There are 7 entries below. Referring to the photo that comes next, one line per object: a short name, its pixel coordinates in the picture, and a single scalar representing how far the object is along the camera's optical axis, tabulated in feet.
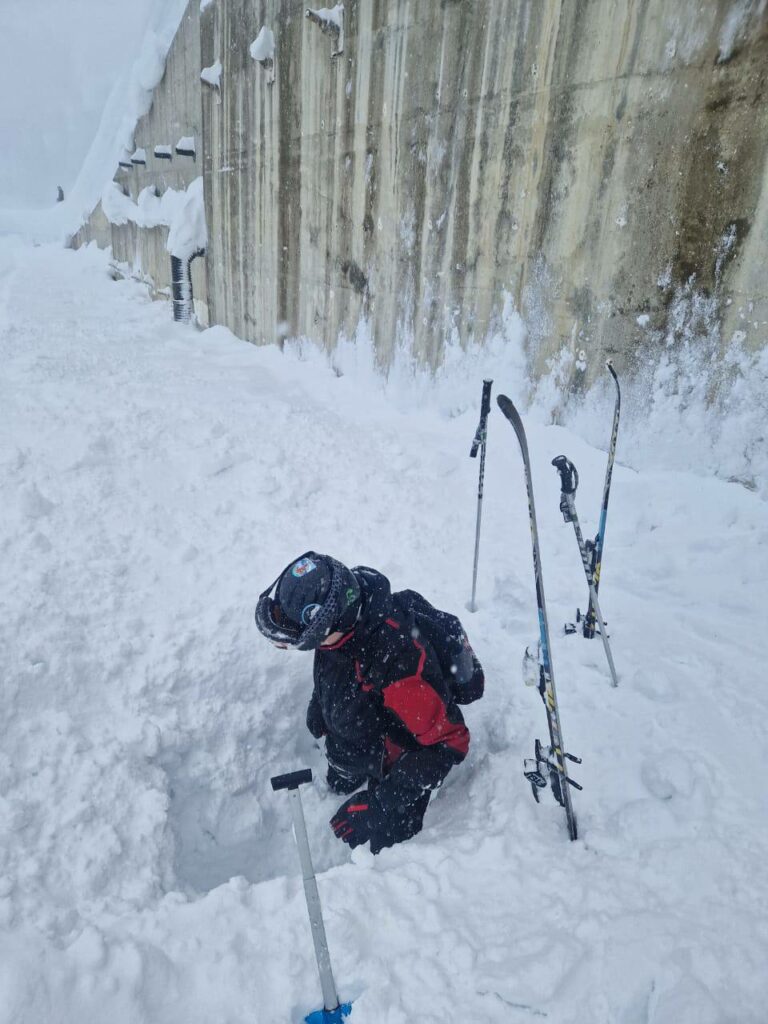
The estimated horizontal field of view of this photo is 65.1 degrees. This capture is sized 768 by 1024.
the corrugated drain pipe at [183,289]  41.55
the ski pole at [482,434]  12.84
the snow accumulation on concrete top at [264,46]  28.86
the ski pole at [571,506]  11.10
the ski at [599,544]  11.99
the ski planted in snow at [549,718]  8.41
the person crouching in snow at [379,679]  8.84
